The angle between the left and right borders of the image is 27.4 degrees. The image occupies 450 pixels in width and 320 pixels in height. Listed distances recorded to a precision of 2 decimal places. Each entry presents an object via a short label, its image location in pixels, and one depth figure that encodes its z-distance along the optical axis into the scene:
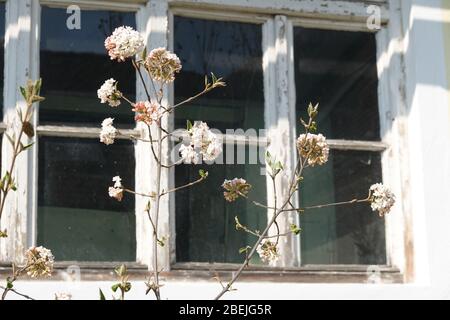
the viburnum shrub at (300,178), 2.37
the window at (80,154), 3.43
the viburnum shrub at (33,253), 1.88
